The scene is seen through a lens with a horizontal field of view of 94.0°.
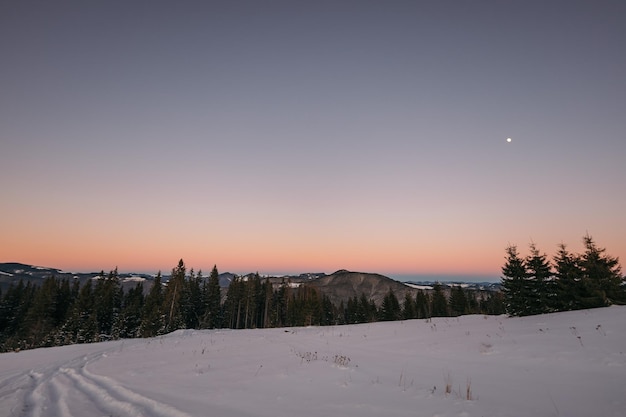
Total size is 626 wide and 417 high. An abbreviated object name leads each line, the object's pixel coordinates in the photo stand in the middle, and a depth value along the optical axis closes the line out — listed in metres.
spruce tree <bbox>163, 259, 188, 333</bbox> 49.41
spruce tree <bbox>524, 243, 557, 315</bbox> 24.89
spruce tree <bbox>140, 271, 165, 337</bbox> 45.88
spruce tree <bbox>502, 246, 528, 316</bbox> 25.55
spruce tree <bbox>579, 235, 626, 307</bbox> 24.03
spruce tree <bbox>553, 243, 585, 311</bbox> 23.94
